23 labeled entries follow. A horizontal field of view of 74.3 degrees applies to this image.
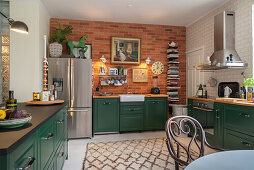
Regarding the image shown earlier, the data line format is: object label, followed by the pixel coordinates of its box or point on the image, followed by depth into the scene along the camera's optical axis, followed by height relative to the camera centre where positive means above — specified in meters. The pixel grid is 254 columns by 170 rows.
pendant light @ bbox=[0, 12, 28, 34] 2.12 +0.74
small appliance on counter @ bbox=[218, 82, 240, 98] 3.13 -0.08
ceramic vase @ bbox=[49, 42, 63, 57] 3.69 +0.77
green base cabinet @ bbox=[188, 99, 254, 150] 2.28 -0.65
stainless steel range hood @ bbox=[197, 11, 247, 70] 3.09 +0.82
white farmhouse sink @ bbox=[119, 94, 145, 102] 4.06 -0.34
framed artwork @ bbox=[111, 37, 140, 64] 4.57 +0.93
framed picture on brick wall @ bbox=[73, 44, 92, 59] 4.04 +0.82
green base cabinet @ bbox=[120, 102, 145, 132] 4.09 -0.79
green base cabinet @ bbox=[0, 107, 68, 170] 0.81 -0.45
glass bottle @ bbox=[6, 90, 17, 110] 1.55 -0.17
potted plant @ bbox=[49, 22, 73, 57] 3.69 +1.03
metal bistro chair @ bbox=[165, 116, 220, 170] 1.16 -0.45
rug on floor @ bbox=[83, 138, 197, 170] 2.42 -1.18
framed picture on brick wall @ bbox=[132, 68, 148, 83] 4.70 +0.26
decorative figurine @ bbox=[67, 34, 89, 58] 3.99 +0.94
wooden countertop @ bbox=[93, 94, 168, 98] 4.25 -0.28
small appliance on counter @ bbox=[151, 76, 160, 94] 4.56 -0.14
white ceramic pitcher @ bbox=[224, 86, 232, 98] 3.07 -0.15
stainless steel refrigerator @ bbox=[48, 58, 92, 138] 3.64 -0.08
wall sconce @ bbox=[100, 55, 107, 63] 4.38 +0.66
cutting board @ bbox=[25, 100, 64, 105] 2.00 -0.22
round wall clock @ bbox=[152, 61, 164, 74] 4.83 +0.49
